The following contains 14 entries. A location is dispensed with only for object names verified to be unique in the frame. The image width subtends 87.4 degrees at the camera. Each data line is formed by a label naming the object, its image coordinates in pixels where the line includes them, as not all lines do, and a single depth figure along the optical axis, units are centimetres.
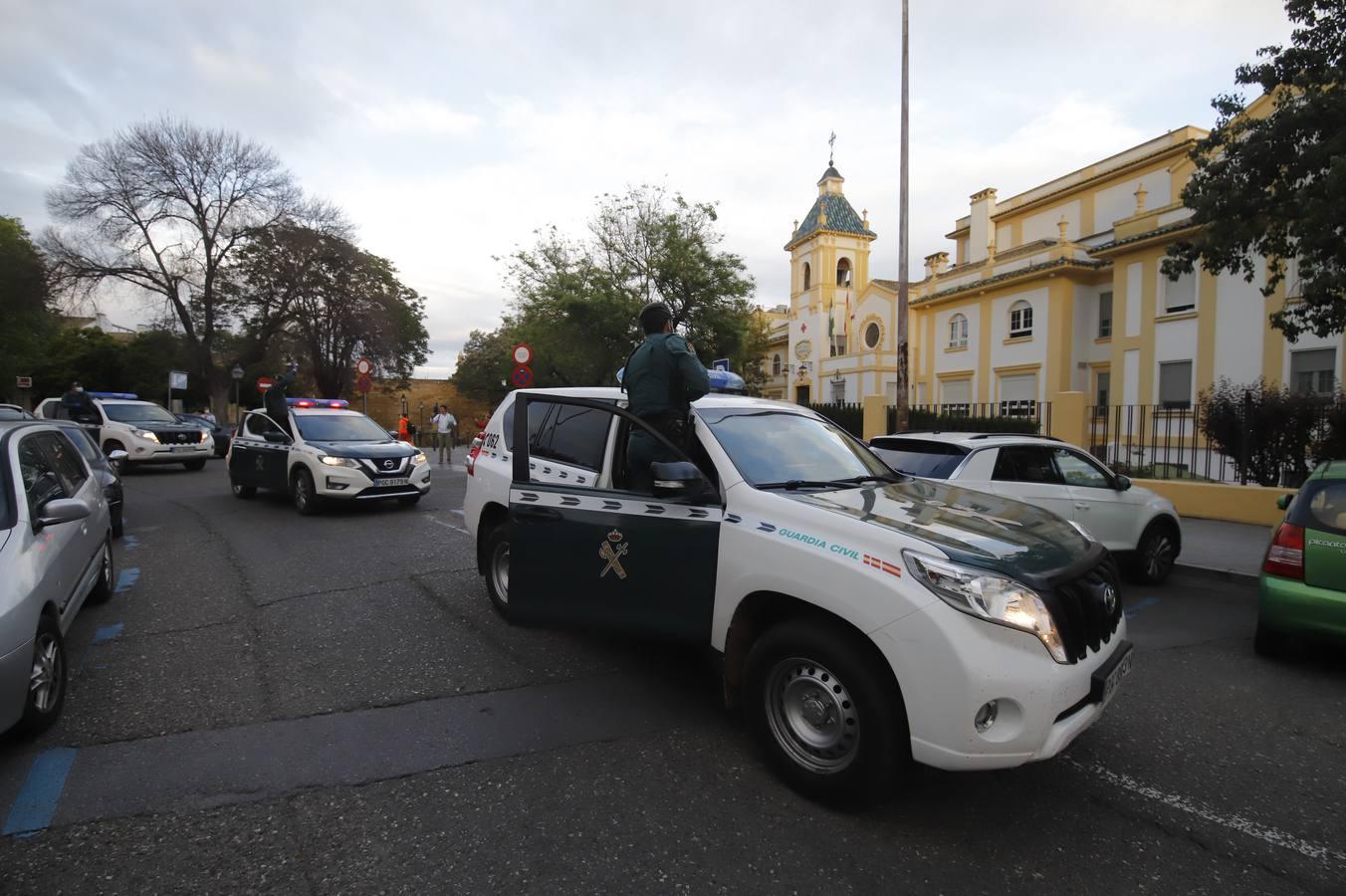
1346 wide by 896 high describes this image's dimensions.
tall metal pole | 1526
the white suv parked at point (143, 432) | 1602
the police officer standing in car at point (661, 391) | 393
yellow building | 2233
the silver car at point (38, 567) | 314
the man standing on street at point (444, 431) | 2067
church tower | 4372
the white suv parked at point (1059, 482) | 645
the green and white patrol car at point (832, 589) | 257
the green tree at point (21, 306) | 2927
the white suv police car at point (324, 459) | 989
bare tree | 2986
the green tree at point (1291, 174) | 820
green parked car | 444
